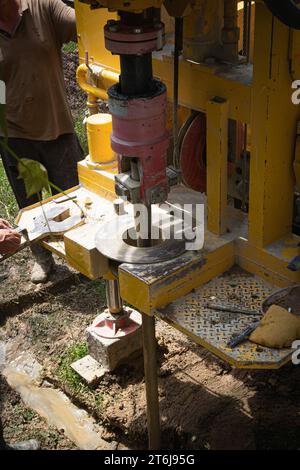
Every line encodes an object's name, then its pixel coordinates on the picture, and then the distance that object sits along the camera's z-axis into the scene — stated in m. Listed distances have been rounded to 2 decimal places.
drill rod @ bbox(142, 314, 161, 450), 3.01
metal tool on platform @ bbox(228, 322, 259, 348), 2.62
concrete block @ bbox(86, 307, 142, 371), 3.79
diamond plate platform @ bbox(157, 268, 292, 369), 2.57
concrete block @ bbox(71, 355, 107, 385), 3.81
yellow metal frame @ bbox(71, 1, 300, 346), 2.61
